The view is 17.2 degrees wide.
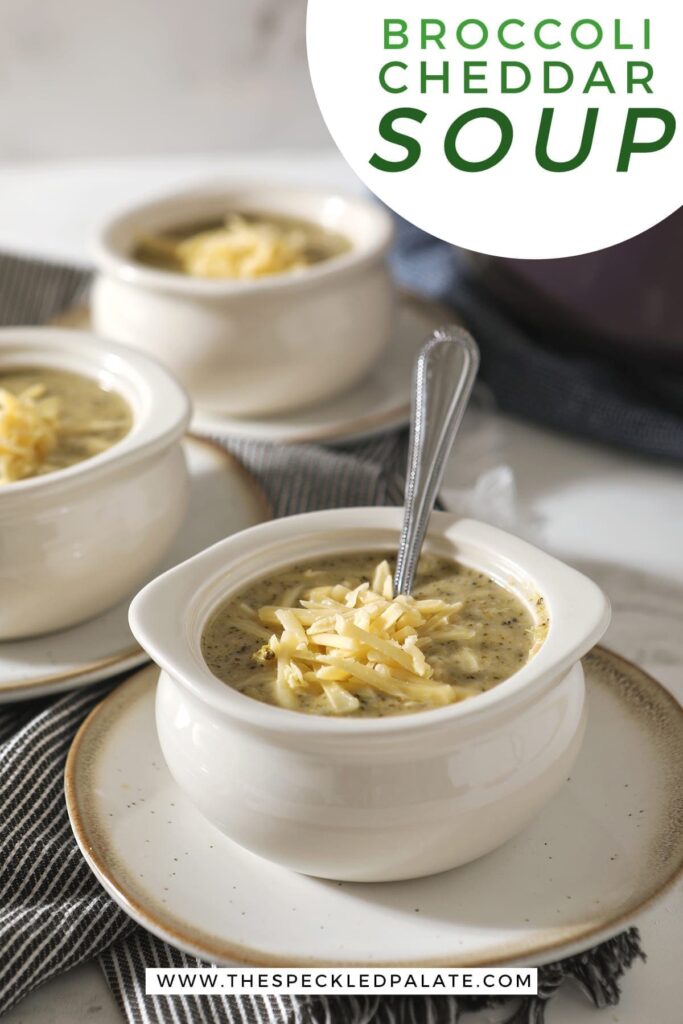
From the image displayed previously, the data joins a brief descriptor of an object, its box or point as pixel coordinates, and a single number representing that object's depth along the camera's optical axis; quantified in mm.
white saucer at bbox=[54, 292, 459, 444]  937
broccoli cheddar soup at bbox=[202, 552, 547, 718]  637
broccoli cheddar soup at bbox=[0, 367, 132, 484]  772
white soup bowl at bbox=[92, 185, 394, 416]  927
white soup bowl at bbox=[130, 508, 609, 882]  614
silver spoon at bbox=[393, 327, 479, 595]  727
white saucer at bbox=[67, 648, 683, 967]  620
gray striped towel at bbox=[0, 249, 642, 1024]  623
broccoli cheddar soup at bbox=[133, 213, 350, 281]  959
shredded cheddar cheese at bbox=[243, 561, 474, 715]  637
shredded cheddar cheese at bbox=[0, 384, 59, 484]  769
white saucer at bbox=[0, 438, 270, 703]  748
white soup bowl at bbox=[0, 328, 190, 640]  749
